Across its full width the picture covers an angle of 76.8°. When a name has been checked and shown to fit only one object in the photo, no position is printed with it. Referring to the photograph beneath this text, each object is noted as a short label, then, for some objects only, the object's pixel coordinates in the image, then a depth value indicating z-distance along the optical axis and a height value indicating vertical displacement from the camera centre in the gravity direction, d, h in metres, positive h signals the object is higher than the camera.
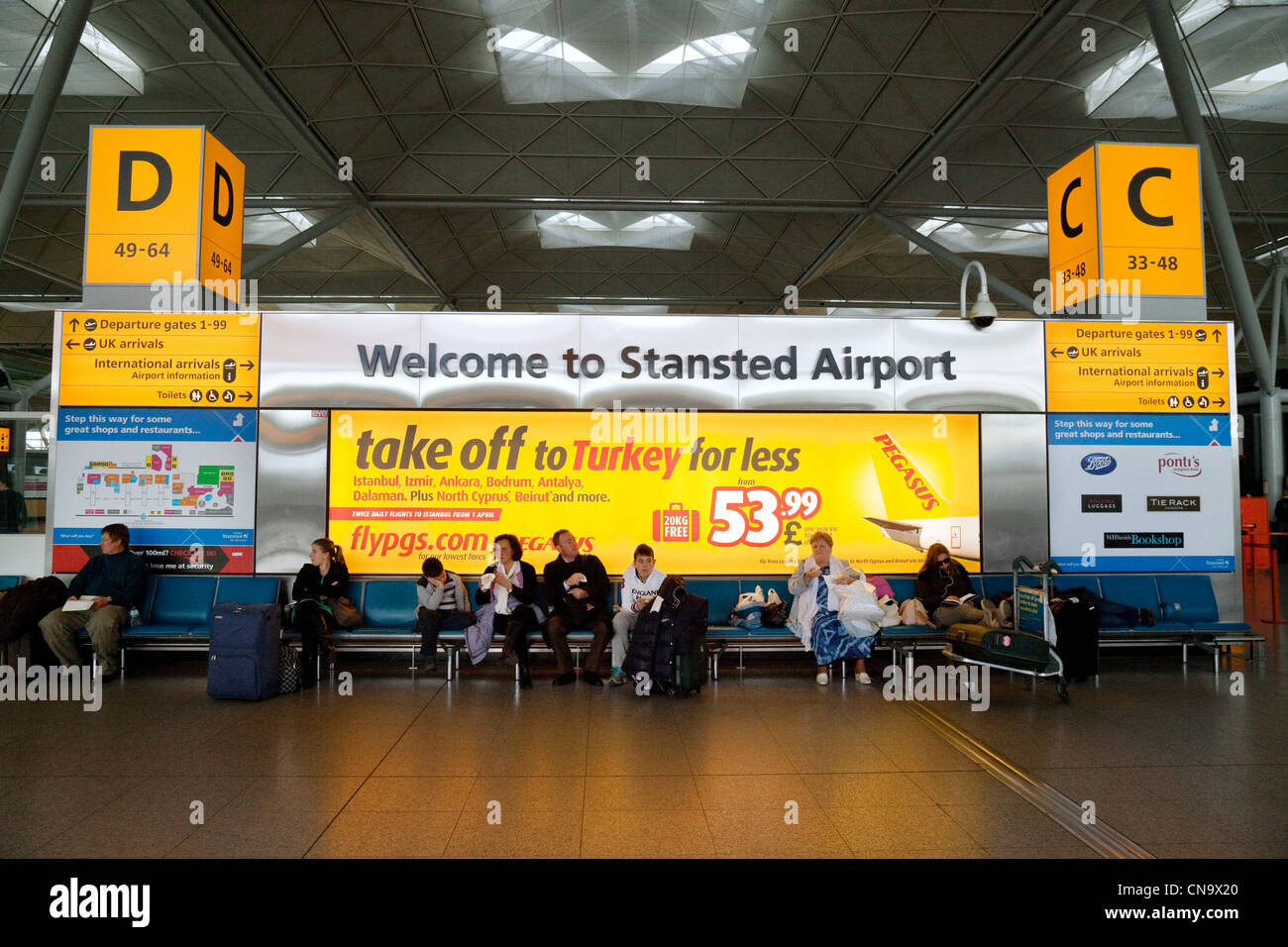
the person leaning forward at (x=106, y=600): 7.27 -0.91
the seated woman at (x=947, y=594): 7.62 -0.85
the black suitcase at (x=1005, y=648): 6.58 -1.16
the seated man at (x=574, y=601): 7.34 -0.89
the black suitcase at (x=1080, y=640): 7.02 -1.14
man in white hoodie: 7.32 -0.77
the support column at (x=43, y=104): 9.47 +4.68
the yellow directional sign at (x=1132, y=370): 8.61 +1.47
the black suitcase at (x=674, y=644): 6.87 -1.18
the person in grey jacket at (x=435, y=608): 7.41 -0.98
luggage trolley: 6.55 -0.93
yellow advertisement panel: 8.30 +0.19
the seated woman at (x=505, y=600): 7.37 -0.88
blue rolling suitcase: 6.55 -1.24
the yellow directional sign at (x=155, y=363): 8.13 +1.40
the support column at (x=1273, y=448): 18.67 +1.54
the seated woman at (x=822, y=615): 7.36 -1.00
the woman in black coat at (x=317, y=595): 7.27 -0.85
